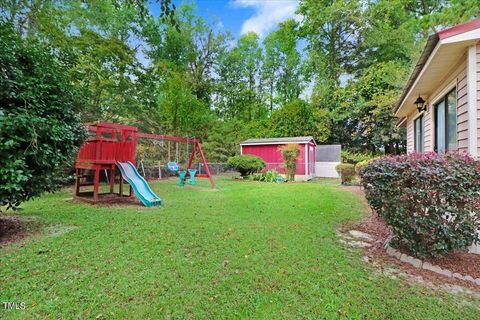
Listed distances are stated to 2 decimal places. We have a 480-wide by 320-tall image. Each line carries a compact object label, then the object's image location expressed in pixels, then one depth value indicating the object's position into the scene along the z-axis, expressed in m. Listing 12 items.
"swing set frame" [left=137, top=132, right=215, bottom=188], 8.88
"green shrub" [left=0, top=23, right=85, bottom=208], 3.15
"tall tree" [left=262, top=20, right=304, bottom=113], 25.81
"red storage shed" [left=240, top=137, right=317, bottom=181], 14.50
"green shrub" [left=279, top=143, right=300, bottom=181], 12.28
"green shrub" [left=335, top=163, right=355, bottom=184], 11.11
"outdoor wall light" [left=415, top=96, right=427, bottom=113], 5.80
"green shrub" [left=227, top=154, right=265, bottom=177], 13.13
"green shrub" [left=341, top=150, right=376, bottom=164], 17.30
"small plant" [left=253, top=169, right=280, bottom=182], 12.67
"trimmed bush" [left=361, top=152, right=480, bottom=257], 2.67
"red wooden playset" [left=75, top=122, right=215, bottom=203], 6.75
